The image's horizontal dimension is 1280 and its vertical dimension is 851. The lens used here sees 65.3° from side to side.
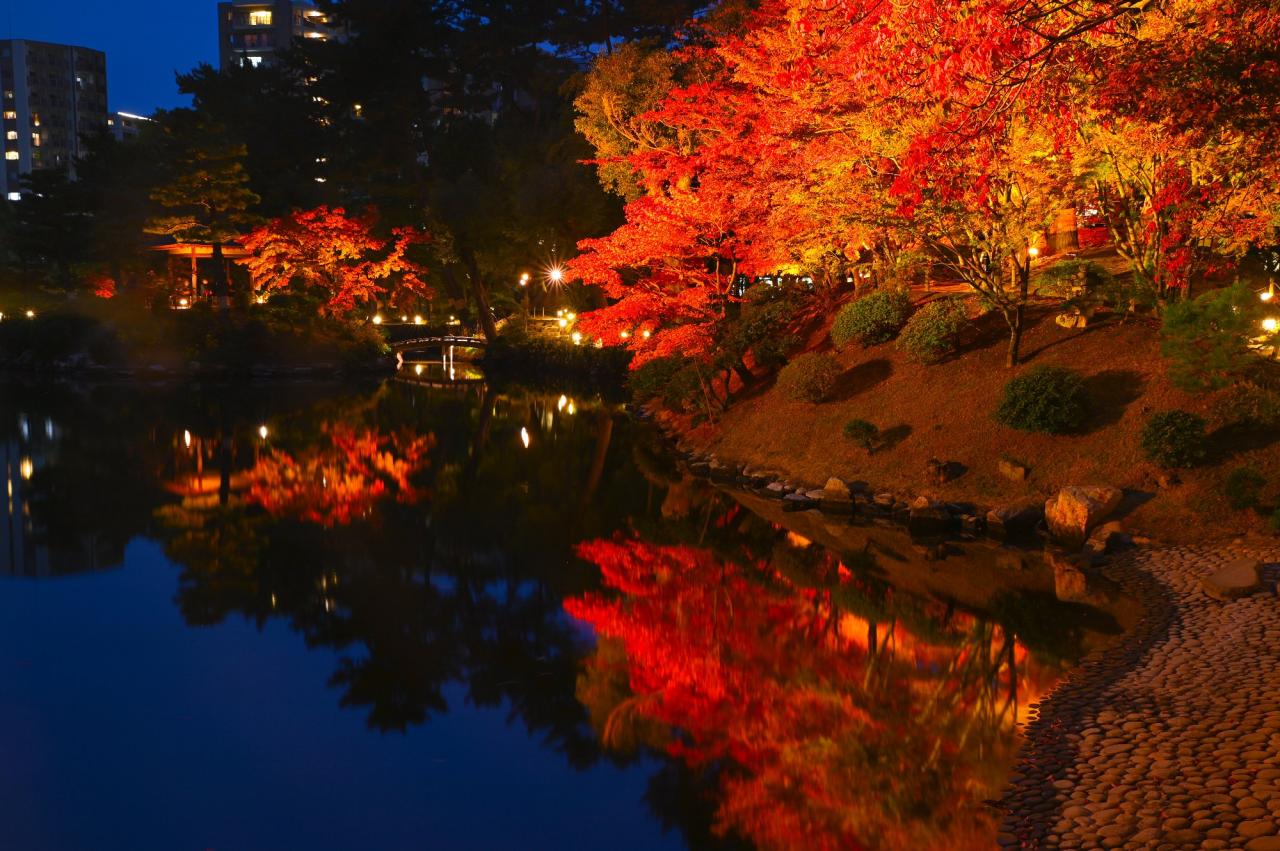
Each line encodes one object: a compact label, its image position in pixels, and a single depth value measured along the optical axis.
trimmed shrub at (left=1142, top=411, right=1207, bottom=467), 14.38
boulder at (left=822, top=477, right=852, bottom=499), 17.25
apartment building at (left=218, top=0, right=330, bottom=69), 112.81
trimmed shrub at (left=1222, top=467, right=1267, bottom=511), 13.37
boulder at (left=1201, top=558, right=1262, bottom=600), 10.83
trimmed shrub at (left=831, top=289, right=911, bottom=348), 21.88
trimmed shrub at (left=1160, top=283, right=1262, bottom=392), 14.29
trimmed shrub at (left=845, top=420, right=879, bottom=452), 18.41
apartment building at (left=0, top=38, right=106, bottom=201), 110.81
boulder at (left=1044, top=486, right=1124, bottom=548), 14.16
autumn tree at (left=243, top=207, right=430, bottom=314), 44.41
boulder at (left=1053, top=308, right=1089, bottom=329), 19.00
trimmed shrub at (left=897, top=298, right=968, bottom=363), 19.89
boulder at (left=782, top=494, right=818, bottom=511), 17.70
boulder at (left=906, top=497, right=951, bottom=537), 15.63
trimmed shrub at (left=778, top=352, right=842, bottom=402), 20.89
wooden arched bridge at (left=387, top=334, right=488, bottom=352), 53.25
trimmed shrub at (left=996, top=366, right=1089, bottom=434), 16.16
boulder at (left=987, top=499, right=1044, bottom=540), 14.98
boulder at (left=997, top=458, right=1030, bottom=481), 15.90
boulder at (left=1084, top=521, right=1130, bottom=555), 13.53
